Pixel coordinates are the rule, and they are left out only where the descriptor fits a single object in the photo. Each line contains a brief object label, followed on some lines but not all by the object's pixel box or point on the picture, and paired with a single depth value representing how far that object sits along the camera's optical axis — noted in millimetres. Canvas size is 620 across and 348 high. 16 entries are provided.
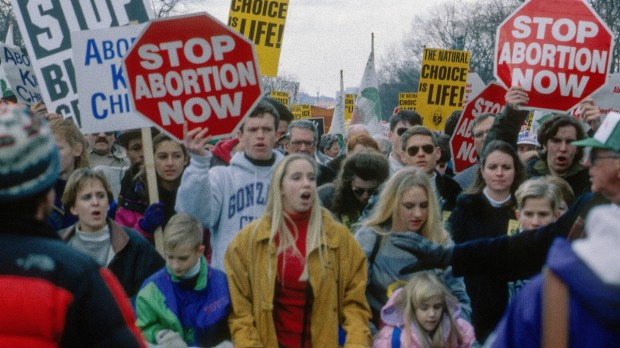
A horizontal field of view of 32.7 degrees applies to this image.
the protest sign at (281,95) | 17875
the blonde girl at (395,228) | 5680
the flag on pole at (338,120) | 17750
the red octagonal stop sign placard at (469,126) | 10070
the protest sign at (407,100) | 18264
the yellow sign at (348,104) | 23359
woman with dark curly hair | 6812
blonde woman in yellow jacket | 5152
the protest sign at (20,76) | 12141
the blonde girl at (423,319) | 5234
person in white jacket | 5871
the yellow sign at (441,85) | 12516
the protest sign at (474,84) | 16172
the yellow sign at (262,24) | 11242
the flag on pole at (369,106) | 14641
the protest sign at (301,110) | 21453
